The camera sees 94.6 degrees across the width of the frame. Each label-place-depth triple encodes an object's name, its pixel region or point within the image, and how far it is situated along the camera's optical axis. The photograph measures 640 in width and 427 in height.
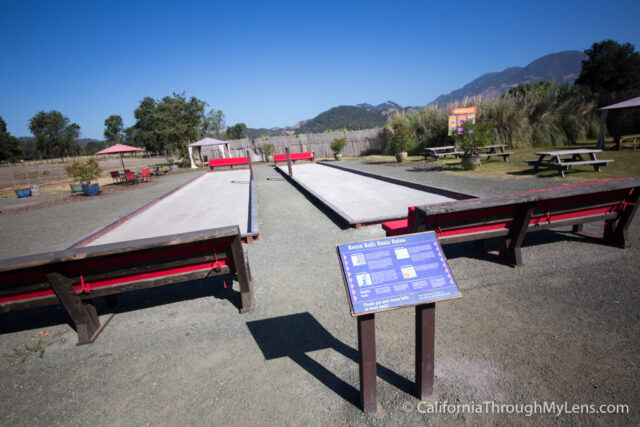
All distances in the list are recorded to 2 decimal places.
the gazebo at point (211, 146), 23.55
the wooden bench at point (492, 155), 12.98
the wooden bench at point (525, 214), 3.26
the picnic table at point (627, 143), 13.57
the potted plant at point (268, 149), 27.97
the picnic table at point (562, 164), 9.04
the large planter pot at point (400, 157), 17.77
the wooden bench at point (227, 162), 21.31
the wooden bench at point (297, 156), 22.88
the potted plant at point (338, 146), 24.81
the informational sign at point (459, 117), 17.00
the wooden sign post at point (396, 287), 1.75
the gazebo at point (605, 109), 12.27
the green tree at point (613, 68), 40.34
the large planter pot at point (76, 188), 15.05
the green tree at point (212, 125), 40.31
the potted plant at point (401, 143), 17.86
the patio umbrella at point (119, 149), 18.89
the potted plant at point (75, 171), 14.05
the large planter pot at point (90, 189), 13.91
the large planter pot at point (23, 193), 15.42
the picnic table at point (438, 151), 16.72
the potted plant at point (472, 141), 11.66
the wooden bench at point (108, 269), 2.63
